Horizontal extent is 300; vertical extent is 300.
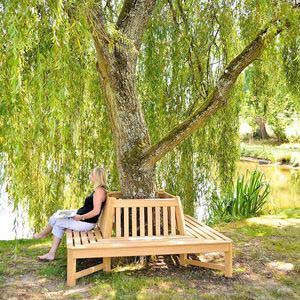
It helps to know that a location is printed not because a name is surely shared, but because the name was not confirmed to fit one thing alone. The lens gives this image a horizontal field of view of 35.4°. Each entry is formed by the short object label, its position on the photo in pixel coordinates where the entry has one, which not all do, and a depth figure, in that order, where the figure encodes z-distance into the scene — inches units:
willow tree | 121.0
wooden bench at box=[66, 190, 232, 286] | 160.6
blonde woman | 185.9
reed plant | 300.8
